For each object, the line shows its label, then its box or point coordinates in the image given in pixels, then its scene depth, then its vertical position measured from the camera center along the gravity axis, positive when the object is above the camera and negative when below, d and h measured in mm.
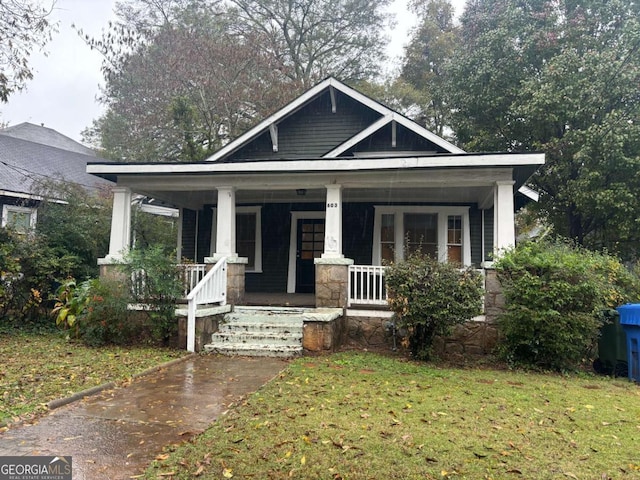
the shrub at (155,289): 7738 -314
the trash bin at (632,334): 6434 -813
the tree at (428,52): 22906 +11800
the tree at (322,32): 23531 +12786
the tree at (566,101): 12984 +5614
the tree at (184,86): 19031 +8163
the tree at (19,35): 9255 +4884
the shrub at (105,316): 7703 -802
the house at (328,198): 8148 +1692
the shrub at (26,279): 9430 -221
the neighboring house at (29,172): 13539 +3555
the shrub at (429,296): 6648 -324
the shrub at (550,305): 6363 -419
